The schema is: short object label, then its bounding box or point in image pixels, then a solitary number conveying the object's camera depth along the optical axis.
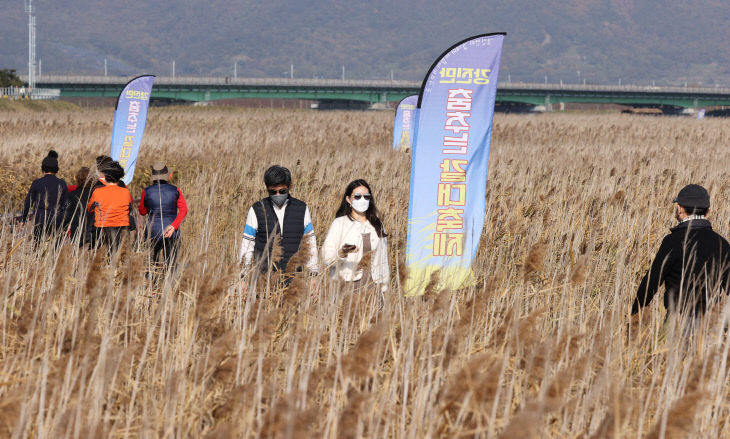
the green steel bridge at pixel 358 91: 178.37
